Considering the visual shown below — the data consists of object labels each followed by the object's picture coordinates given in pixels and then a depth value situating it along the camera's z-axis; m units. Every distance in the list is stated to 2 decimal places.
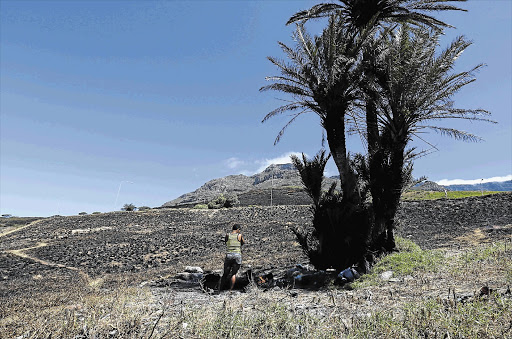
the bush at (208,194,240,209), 41.78
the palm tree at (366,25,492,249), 10.62
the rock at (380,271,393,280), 8.20
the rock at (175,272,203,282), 11.12
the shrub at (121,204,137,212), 49.62
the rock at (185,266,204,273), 12.34
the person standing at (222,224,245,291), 8.69
